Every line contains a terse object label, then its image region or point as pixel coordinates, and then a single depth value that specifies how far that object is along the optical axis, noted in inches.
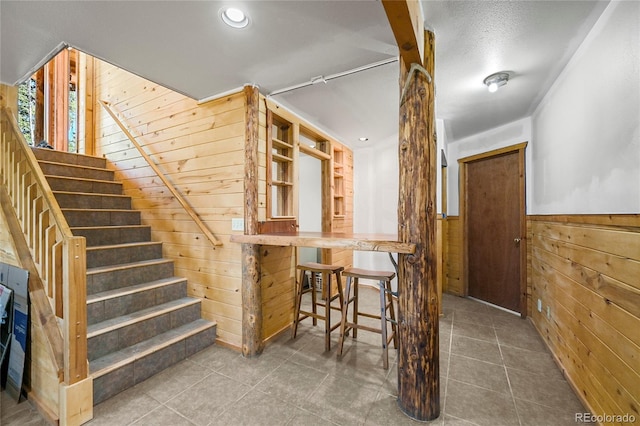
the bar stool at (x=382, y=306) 84.4
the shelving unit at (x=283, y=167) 113.3
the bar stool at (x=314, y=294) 95.8
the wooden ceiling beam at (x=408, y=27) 42.6
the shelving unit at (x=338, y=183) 163.0
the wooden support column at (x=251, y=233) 91.1
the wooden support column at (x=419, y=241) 62.9
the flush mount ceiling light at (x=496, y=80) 86.7
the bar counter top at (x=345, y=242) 63.0
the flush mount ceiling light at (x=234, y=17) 58.3
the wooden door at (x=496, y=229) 129.6
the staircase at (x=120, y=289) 76.0
